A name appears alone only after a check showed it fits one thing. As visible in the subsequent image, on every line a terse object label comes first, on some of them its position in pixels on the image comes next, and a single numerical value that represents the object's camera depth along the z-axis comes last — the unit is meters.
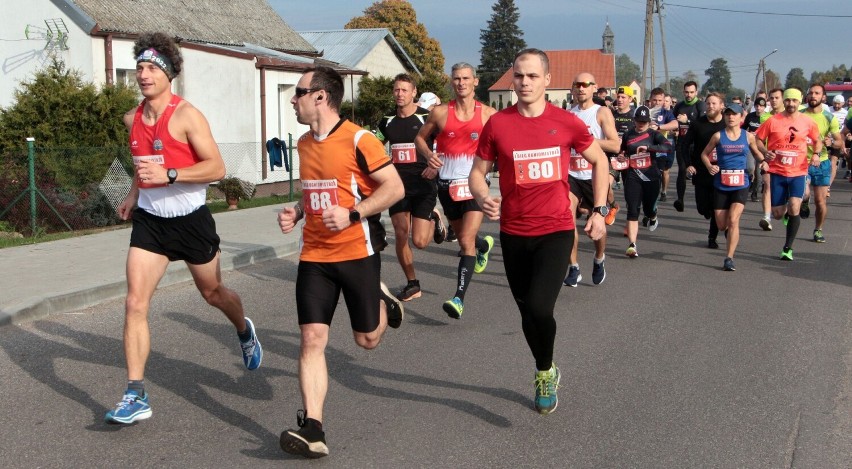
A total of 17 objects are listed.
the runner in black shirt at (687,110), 17.12
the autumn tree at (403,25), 83.19
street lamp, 81.05
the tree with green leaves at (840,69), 135.16
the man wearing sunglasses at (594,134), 9.13
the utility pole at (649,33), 45.88
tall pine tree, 101.69
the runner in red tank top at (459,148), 8.22
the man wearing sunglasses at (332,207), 4.81
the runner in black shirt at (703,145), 11.82
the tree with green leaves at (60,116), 14.76
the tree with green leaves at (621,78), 182.29
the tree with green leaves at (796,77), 150.50
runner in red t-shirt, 5.34
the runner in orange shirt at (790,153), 11.38
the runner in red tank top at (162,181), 5.25
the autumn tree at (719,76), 192.75
